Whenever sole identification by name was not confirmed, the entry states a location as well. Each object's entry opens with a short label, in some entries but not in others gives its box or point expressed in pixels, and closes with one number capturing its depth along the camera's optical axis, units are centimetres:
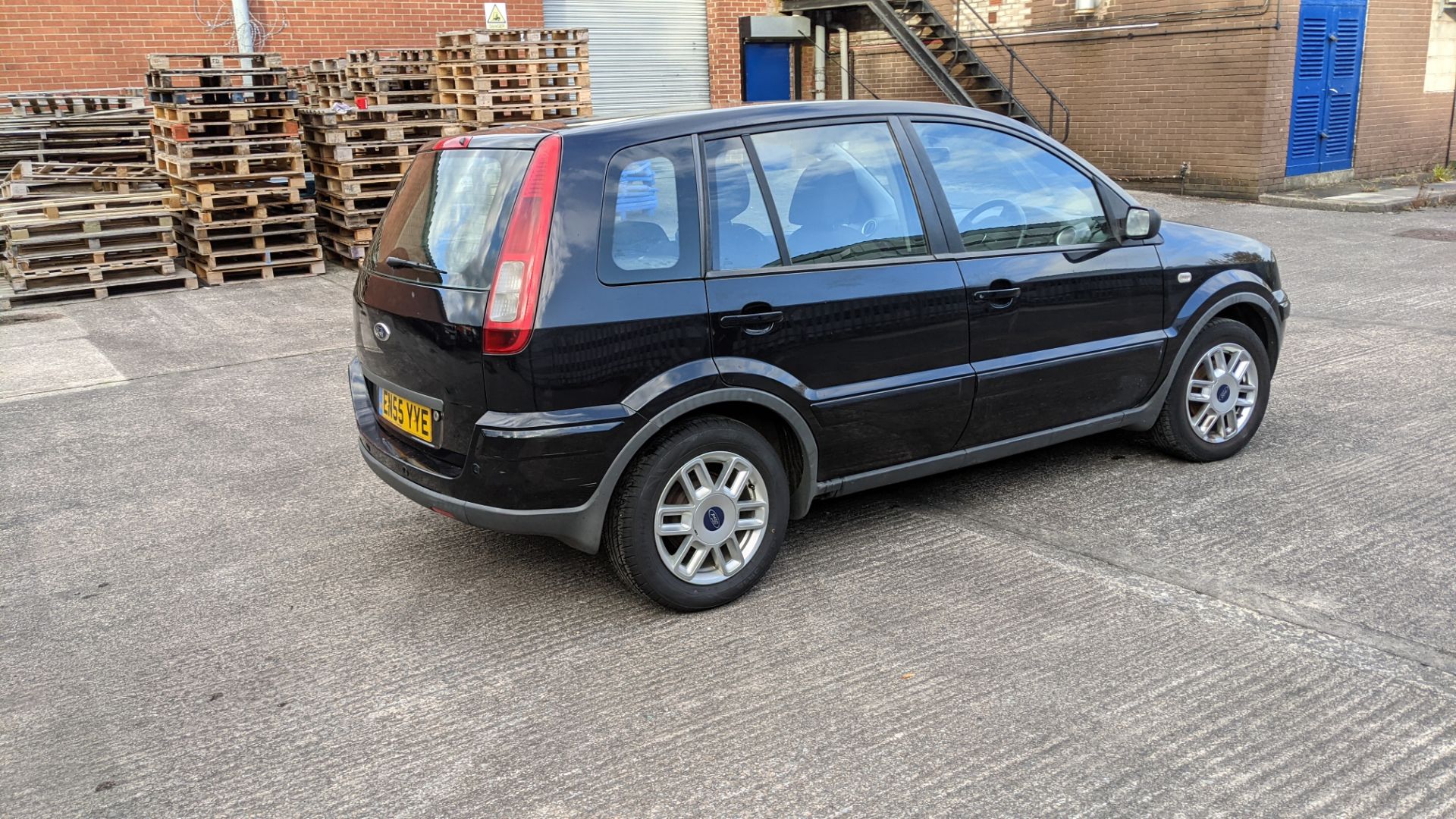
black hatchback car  372
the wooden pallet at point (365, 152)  1112
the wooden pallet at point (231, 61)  1077
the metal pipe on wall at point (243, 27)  1428
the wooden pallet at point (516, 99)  1130
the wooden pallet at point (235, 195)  1077
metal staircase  1767
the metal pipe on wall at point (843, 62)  1998
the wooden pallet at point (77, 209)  1016
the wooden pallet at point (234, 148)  1076
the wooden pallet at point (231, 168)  1075
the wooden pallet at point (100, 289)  1021
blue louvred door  1554
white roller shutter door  1719
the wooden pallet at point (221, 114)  1073
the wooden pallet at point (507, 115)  1128
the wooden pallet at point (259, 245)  1106
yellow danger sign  1614
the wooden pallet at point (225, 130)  1077
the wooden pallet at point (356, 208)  1140
